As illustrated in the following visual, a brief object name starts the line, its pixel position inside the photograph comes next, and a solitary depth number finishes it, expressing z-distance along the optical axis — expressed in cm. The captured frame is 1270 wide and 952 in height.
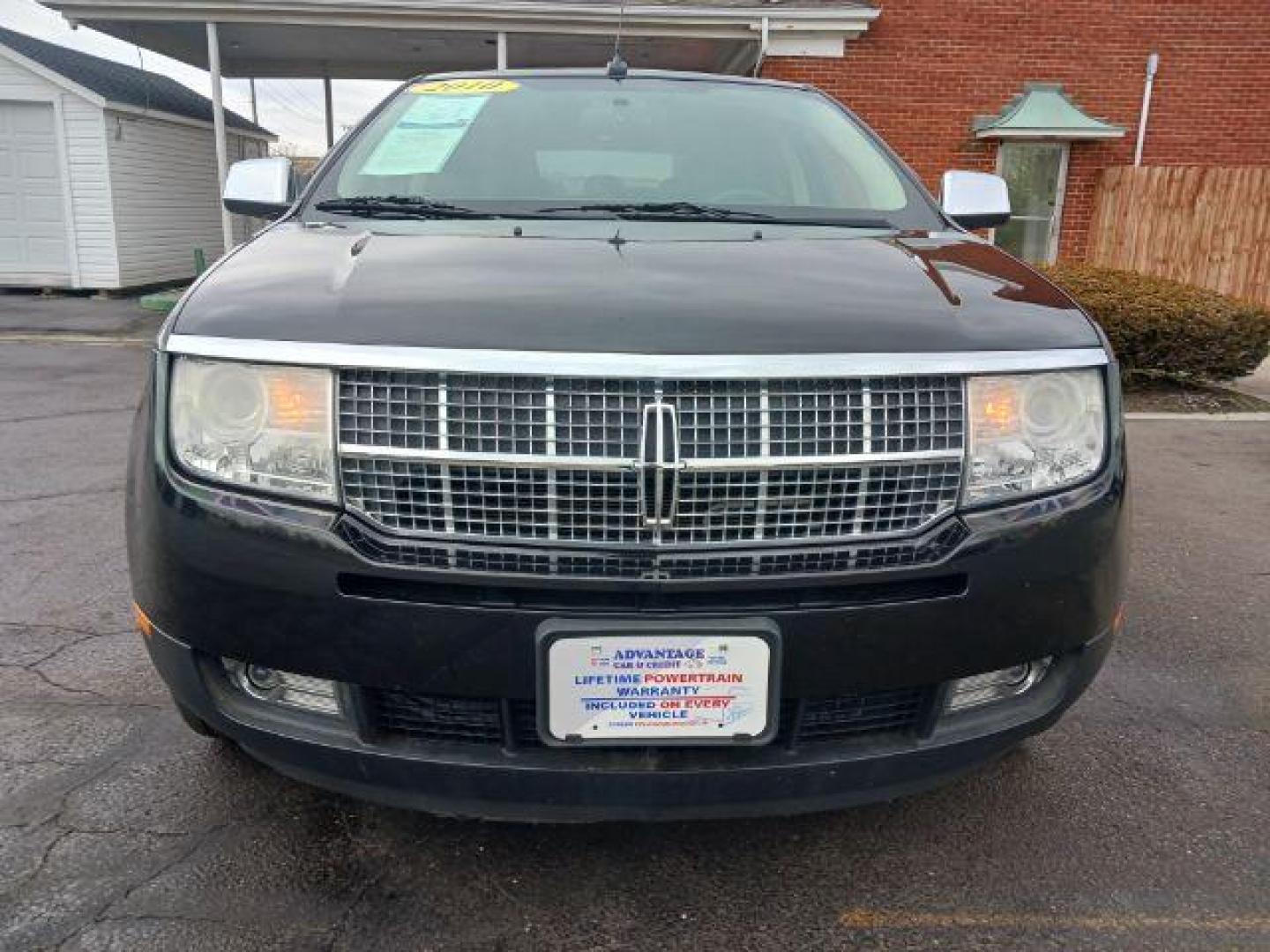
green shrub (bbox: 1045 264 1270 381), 715
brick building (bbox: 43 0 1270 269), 1059
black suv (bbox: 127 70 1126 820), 161
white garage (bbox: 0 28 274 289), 1270
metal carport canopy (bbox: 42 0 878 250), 1042
